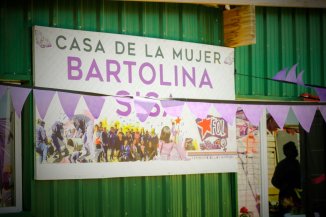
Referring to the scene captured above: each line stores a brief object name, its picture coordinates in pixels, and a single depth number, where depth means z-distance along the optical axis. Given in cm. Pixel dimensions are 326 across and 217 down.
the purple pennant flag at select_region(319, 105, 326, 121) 758
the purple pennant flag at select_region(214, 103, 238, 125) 688
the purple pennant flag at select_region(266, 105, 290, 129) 716
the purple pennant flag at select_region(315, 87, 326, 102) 760
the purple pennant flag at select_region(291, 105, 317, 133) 740
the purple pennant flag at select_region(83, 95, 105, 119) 628
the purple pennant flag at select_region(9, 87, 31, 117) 570
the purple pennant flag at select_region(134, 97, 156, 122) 638
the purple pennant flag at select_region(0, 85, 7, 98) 549
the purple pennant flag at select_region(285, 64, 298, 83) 784
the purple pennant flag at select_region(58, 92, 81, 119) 614
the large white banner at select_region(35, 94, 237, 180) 659
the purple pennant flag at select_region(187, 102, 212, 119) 671
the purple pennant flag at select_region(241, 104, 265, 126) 698
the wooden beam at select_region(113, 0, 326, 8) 727
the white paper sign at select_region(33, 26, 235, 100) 661
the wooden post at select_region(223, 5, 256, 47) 759
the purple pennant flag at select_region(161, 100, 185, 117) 645
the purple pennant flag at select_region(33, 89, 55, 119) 588
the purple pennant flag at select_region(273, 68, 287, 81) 799
